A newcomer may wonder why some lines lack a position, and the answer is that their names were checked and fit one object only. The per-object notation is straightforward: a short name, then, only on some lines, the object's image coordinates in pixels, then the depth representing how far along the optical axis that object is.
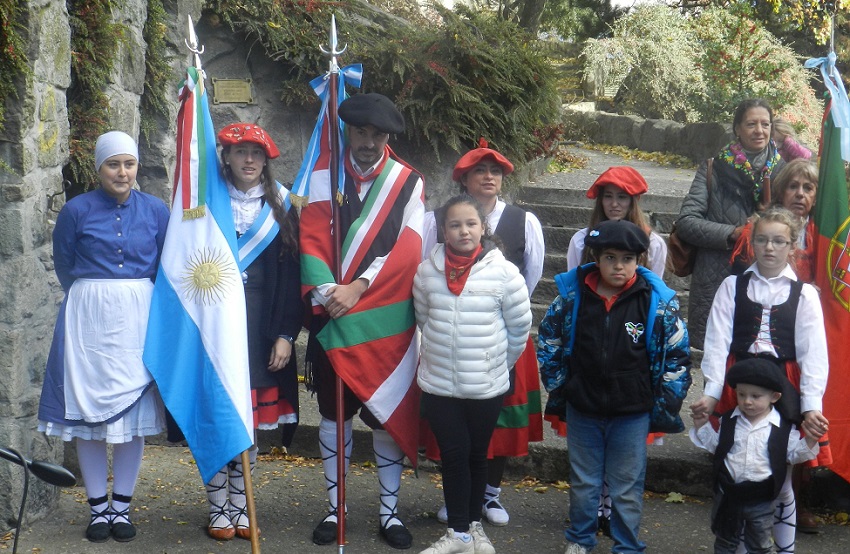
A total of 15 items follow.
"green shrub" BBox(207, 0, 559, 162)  7.09
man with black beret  4.26
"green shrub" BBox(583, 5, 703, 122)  13.19
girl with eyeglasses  3.97
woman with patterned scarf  4.78
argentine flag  4.21
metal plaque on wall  7.18
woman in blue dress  4.16
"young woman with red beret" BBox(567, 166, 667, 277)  4.41
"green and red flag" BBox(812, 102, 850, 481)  4.34
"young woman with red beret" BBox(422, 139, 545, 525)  4.54
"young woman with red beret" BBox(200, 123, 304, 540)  4.31
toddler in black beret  3.79
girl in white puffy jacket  4.08
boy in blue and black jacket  4.00
